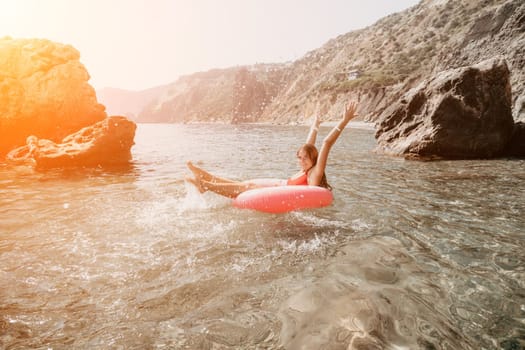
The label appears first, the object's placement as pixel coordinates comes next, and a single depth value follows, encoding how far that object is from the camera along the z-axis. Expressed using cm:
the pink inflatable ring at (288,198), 562
